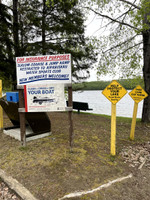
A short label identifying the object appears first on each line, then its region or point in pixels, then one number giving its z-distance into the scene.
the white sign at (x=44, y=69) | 3.53
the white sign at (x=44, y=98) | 3.65
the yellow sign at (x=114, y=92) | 3.40
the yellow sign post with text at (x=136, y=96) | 4.57
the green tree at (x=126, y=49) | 6.77
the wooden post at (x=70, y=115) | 3.56
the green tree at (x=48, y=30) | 9.02
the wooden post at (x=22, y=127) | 3.83
